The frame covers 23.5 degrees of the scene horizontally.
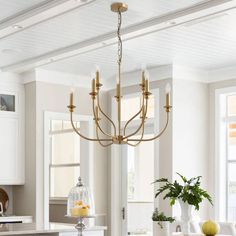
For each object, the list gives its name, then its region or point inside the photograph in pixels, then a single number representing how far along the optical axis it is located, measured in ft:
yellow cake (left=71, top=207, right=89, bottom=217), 12.71
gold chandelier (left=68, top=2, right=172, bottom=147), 12.92
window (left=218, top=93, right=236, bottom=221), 24.21
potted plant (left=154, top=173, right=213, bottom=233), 14.40
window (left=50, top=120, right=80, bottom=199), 28.81
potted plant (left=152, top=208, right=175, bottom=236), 14.38
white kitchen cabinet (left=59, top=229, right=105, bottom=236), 17.19
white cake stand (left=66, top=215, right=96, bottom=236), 12.70
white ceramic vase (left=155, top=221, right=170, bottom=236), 14.38
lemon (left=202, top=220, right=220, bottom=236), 14.15
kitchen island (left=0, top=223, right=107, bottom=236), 16.19
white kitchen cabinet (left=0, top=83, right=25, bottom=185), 24.27
